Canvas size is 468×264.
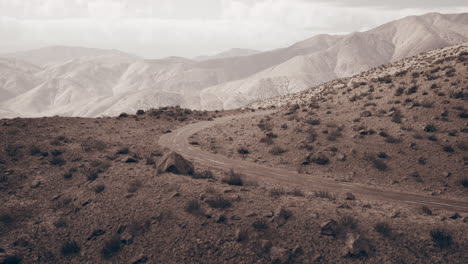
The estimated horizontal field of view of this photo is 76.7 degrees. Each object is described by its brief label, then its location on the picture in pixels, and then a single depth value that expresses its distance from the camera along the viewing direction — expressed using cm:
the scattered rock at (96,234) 1393
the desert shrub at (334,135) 2591
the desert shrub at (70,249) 1321
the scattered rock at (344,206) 1527
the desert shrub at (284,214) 1405
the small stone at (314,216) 1410
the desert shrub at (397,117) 2677
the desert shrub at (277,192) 1672
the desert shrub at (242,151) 2572
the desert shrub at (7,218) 1472
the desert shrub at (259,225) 1338
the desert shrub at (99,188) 1703
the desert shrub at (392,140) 2395
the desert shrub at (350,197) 1675
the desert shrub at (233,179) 1814
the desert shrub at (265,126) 3085
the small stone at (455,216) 1464
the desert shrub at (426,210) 1502
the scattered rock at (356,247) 1207
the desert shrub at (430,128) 2459
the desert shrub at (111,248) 1295
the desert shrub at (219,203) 1495
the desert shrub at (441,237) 1240
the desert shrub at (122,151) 2333
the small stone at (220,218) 1392
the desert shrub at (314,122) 3003
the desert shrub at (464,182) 1830
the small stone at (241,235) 1291
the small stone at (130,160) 2108
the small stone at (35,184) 1781
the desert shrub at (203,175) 1914
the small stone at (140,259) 1248
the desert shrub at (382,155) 2229
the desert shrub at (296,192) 1713
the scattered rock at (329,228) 1307
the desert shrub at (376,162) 2105
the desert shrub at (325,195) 1673
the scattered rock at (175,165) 1910
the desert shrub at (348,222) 1337
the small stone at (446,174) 1936
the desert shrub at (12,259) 1257
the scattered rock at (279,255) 1185
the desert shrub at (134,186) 1681
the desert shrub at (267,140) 2716
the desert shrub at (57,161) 2047
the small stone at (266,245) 1230
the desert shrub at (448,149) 2184
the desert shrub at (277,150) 2498
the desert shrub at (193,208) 1460
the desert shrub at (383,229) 1301
